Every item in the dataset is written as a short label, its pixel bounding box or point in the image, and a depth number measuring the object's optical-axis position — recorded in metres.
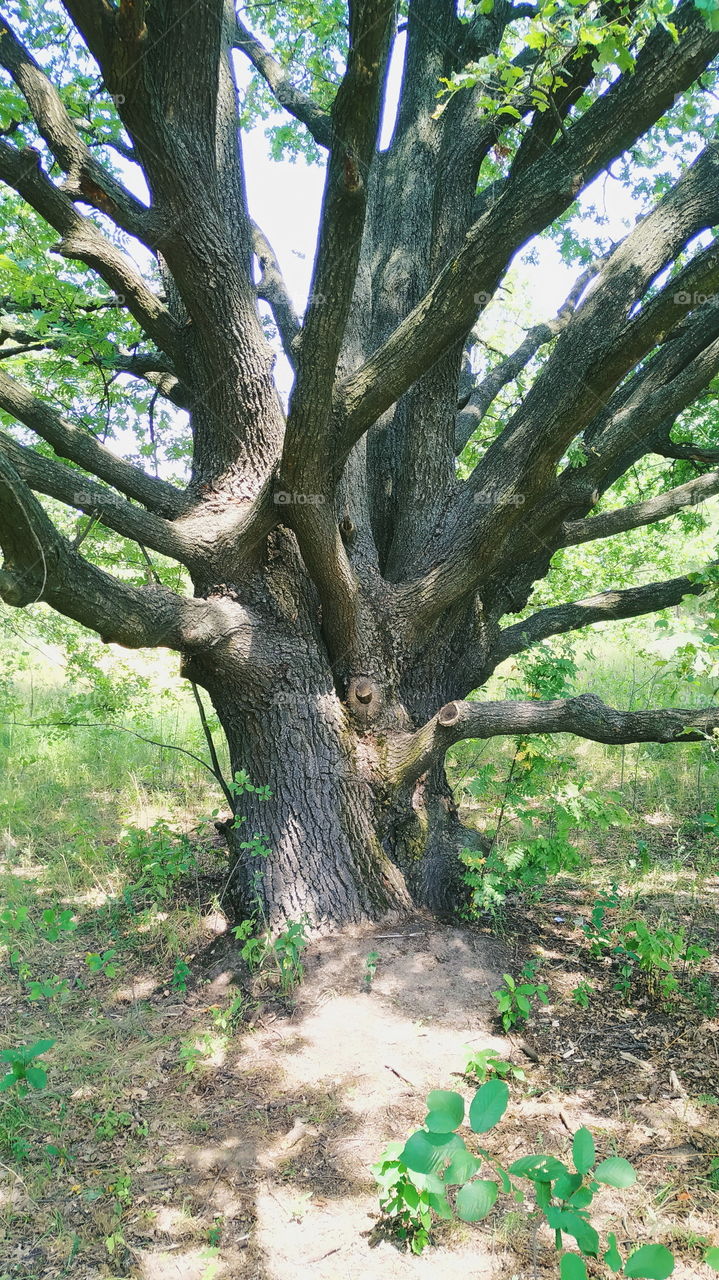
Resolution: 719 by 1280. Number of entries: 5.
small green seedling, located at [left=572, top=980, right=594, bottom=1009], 3.46
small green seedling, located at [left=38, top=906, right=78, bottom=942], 3.63
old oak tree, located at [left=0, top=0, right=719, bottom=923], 3.03
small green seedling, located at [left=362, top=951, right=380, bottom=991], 3.52
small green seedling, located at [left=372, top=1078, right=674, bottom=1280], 1.27
